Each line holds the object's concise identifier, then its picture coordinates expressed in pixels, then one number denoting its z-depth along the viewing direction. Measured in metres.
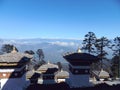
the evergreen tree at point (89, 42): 20.15
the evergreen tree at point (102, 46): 19.70
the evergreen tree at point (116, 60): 17.58
